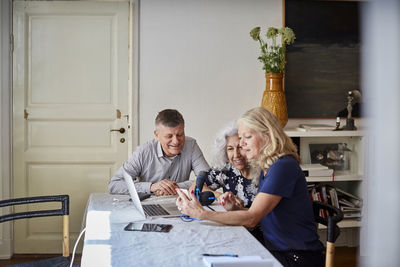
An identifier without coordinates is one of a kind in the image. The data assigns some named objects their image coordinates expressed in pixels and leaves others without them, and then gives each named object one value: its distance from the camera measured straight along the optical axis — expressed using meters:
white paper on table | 1.25
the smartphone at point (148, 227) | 1.88
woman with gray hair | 2.46
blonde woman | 1.92
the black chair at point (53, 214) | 2.13
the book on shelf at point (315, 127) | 3.78
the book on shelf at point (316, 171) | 3.71
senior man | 2.76
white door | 3.78
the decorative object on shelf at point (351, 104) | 3.89
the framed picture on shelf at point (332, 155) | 3.93
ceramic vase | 3.66
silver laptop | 2.10
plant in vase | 3.66
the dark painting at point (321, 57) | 3.97
